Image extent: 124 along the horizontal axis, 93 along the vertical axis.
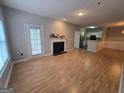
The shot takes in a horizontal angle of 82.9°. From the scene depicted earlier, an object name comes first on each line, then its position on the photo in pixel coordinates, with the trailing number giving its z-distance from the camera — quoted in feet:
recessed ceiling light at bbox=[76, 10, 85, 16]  12.24
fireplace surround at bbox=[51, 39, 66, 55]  18.19
